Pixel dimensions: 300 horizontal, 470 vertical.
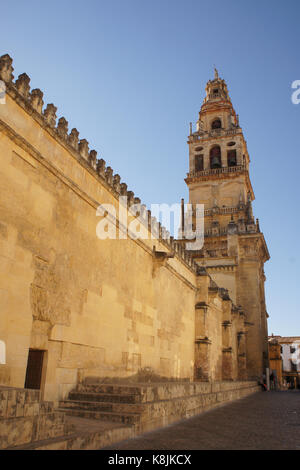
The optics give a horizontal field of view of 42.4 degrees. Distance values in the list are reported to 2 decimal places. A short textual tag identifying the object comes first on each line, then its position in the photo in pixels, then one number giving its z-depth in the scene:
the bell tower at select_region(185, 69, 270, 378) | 27.53
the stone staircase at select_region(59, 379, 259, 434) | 5.95
